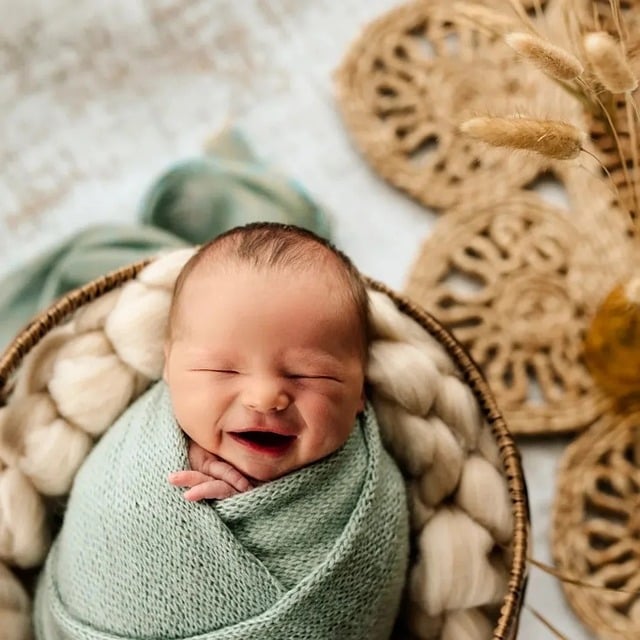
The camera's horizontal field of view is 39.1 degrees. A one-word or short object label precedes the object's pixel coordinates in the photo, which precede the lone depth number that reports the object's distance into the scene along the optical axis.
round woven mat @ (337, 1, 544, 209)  1.19
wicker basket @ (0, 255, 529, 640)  0.85
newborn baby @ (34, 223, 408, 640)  0.74
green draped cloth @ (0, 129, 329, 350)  1.09
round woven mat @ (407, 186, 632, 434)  1.09
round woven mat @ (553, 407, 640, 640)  1.00
